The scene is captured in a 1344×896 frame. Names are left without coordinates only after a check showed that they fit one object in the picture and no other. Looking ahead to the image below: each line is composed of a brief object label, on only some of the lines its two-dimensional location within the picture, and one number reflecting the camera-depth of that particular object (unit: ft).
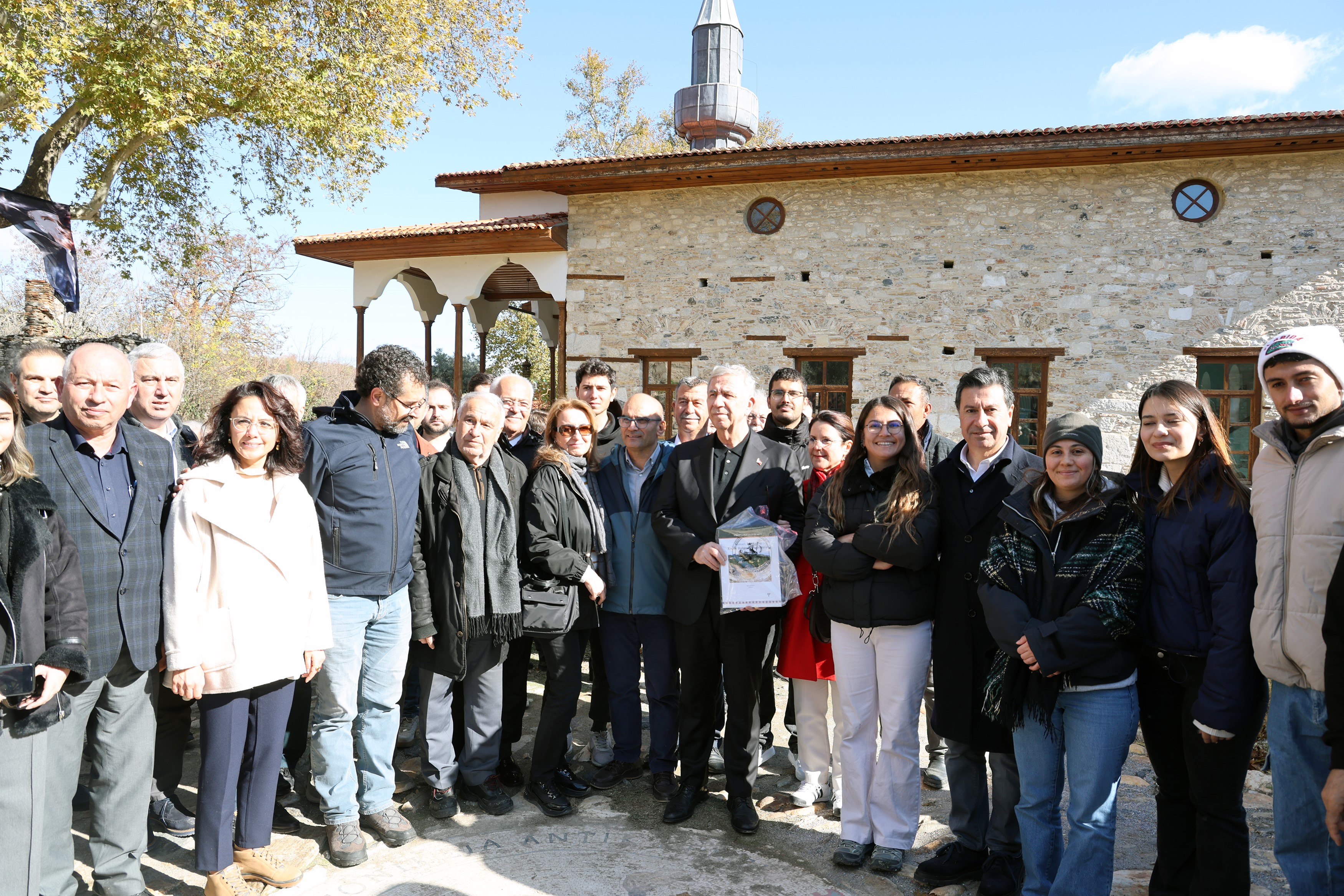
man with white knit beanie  7.47
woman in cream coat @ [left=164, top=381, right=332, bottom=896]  9.25
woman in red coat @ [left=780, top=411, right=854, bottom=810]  11.97
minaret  58.59
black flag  36.37
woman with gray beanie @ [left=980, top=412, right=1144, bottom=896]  8.55
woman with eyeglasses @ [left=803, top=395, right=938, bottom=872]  10.23
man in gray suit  8.87
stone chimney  38.24
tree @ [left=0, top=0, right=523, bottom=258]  33.50
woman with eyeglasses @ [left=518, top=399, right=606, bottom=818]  12.25
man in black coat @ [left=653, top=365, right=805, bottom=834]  11.74
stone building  33.04
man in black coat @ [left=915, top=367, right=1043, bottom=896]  10.07
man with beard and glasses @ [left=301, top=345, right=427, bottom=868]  10.78
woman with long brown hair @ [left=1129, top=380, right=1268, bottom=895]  8.03
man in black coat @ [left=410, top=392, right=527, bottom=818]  11.69
